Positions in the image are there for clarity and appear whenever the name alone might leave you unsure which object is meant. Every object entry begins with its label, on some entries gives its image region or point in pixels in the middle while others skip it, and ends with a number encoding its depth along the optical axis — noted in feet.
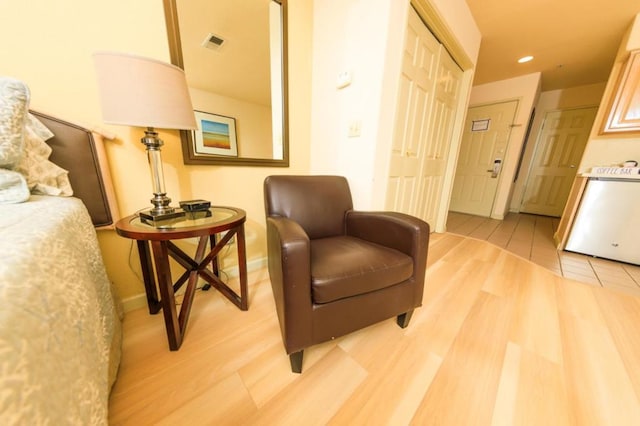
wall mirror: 3.61
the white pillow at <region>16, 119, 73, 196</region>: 2.35
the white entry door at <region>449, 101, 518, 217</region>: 10.59
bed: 0.91
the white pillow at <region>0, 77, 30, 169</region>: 1.94
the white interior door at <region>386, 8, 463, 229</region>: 5.02
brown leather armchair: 2.43
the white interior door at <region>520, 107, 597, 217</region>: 11.23
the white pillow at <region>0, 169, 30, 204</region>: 1.91
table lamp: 2.37
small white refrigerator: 6.11
